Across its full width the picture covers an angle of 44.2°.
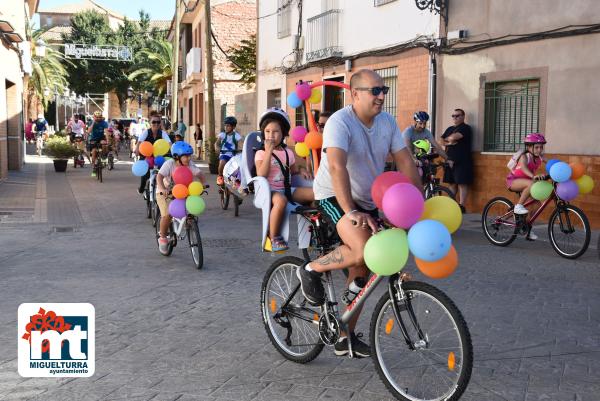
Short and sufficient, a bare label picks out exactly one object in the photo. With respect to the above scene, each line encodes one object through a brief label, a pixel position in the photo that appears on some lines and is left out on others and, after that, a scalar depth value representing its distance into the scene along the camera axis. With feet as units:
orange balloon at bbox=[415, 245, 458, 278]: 12.41
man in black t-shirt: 44.88
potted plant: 79.77
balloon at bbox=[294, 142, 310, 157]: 28.91
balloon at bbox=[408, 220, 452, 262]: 11.93
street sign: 130.00
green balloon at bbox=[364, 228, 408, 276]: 12.20
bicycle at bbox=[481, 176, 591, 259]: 29.04
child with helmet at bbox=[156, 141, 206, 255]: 27.66
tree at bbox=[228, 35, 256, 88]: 99.19
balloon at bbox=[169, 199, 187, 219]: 26.94
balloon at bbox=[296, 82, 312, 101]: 30.00
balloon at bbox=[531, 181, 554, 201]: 30.04
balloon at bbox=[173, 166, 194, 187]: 27.14
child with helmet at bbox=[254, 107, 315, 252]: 22.57
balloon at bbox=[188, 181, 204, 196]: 27.07
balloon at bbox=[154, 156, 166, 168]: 33.35
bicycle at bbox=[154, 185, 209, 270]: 26.07
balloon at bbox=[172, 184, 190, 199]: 26.89
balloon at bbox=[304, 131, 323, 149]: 27.37
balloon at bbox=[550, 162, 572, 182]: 29.25
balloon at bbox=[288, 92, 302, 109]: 30.22
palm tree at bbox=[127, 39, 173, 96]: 180.34
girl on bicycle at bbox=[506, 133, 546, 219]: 30.81
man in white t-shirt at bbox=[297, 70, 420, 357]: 13.42
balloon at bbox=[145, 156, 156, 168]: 36.47
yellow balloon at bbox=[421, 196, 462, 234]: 12.62
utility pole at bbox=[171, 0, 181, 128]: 99.79
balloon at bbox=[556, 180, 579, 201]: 29.32
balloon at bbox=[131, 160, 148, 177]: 34.96
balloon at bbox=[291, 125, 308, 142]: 29.96
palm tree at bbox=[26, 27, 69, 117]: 152.26
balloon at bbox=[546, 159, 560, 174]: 29.80
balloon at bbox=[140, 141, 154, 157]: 33.83
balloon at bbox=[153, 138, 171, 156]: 32.76
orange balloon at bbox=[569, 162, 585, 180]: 29.96
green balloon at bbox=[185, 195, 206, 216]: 26.61
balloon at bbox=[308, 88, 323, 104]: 30.97
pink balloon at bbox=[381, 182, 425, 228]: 12.10
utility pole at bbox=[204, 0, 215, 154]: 76.02
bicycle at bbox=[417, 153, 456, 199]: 36.86
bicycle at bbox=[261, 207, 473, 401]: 11.90
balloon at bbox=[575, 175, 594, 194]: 29.94
